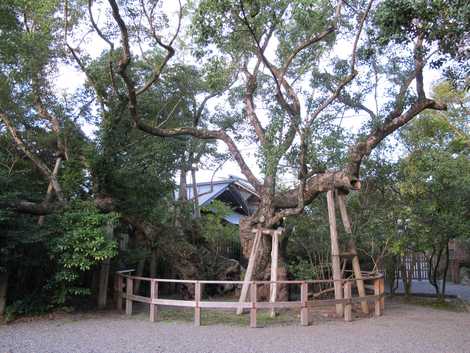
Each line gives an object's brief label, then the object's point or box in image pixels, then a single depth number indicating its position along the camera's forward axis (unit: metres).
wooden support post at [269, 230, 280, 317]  9.84
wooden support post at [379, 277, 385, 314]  10.25
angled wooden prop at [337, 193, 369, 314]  10.33
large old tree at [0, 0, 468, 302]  8.74
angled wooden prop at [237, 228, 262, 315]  9.66
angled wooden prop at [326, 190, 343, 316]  9.63
